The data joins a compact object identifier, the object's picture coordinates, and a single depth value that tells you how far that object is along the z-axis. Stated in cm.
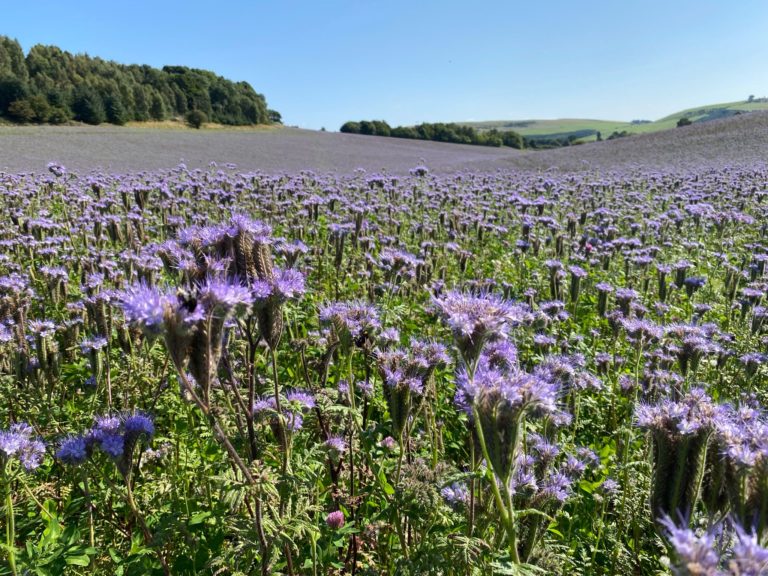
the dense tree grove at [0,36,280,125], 4328
